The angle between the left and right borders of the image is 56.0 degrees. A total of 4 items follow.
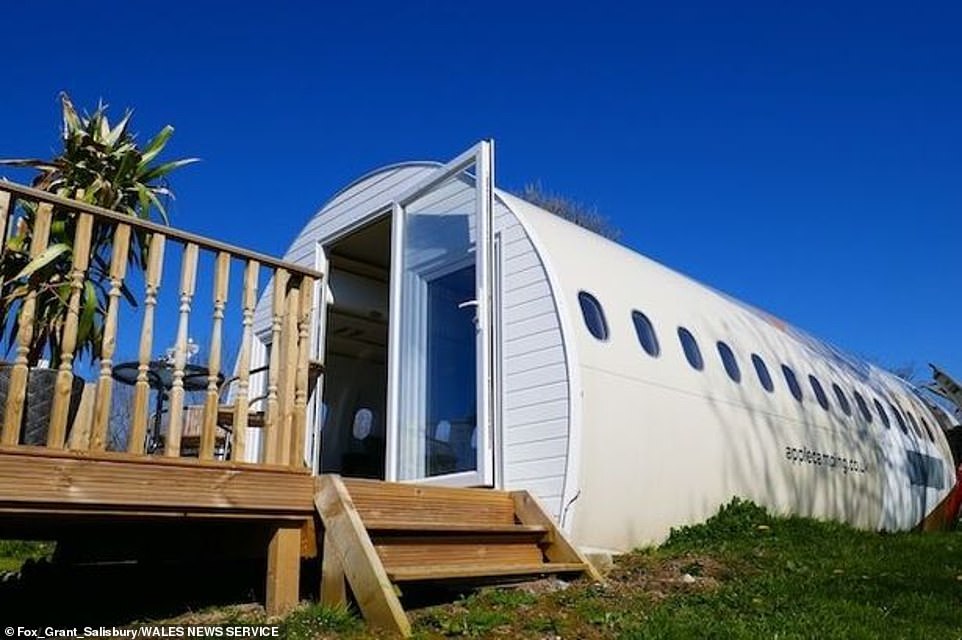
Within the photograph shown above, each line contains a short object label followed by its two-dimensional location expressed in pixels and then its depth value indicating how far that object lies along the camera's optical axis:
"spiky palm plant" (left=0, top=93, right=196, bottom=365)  5.52
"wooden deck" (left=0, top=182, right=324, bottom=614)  3.71
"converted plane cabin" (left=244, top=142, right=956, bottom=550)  6.13
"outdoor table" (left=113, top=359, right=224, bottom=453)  6.58
